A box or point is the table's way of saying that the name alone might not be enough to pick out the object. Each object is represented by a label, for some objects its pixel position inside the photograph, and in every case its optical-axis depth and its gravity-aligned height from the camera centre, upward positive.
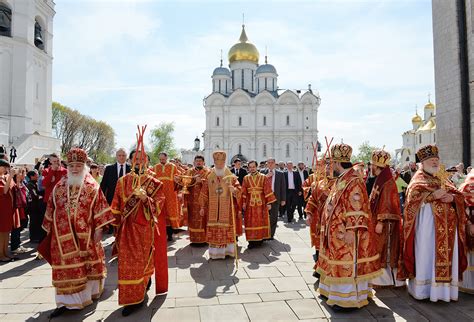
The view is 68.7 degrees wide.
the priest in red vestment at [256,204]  7.01 -0.68
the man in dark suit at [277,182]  9.24 -0.29
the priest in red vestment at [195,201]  7.02 -0.59
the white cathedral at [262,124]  45.44 +6.23
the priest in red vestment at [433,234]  4.08 -0.78
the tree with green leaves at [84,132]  37.81 +4.85
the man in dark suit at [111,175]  7.19 -0.05
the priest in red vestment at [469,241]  4.41 -0.92
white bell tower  18.62 +5.29
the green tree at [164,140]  49.81 +4.78
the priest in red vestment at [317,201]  5.04 -0.45
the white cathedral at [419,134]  43.07 +4.94
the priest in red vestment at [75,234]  3.76 -0.68
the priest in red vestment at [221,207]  6.03 -0.64
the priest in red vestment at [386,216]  4.44 -0.59
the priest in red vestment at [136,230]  3.84 -0.66
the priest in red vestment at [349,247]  3.80 -0.85
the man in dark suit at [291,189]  10.63 -0.58
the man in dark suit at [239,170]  10.59 +0.05
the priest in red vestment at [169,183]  7.53 -0.24
